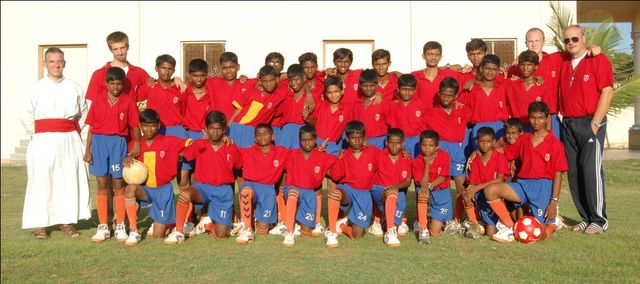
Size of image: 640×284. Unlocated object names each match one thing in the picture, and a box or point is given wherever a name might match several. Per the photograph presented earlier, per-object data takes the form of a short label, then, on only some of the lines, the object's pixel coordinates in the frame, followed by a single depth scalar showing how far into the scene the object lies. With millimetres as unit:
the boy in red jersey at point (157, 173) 5984
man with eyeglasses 6055
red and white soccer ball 5527
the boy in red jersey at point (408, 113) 6201
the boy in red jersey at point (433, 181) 5941
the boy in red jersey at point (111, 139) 6004
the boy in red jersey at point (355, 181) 5945
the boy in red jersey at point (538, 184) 5840
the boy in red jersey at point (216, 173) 6051
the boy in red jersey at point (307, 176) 6055
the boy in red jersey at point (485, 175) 5949
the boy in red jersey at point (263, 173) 6125
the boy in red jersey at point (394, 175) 5973
